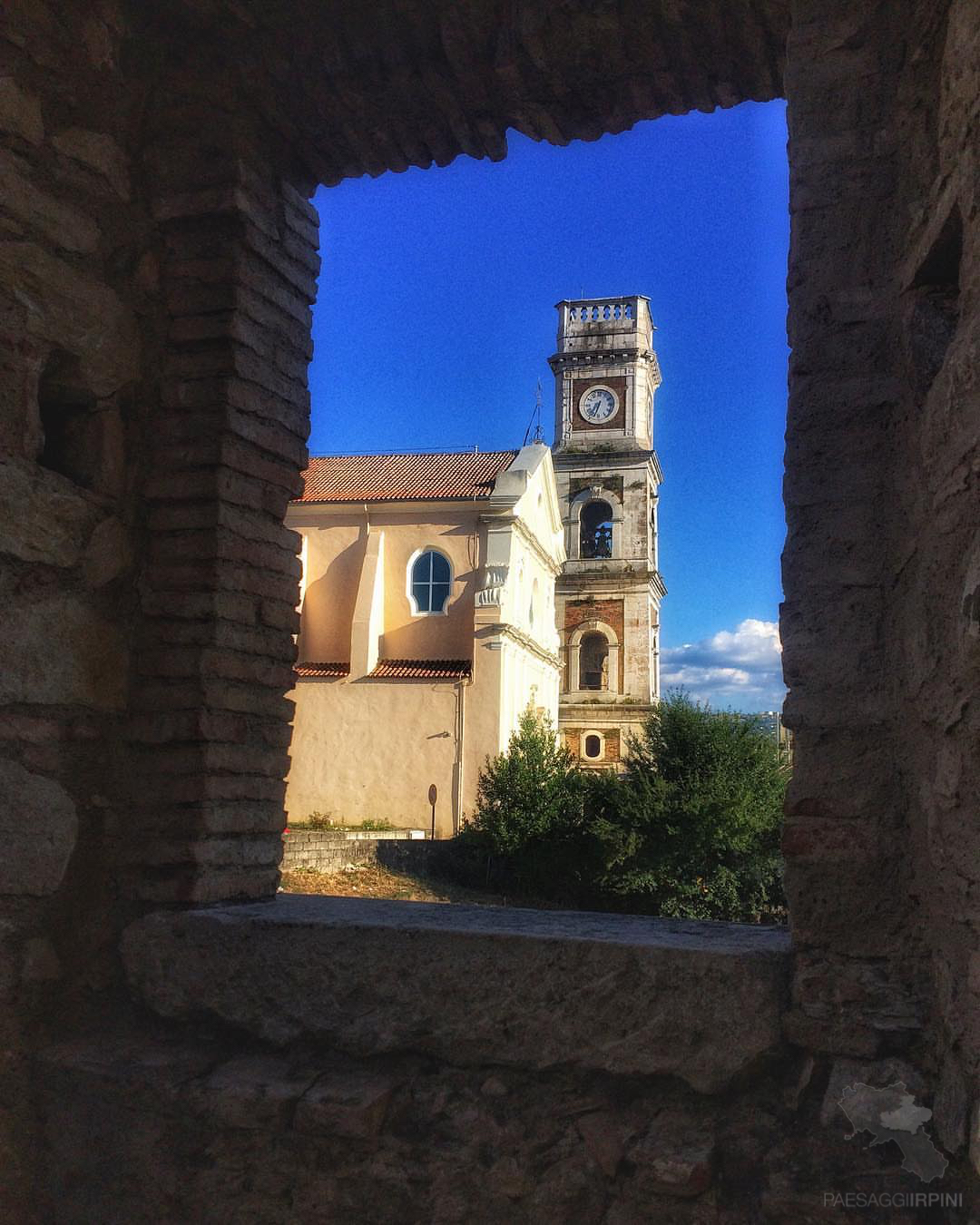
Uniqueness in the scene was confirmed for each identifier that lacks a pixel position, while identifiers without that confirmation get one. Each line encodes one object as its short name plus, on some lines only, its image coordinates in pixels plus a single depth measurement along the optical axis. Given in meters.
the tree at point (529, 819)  20.25
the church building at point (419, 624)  21.23
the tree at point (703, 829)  20.17
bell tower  32.44
